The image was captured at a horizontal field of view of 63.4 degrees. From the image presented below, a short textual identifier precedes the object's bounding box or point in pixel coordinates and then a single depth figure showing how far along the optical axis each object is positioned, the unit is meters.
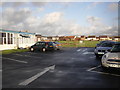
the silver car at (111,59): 4.67
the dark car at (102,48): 9.08
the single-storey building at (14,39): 16.39
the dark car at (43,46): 14.43
